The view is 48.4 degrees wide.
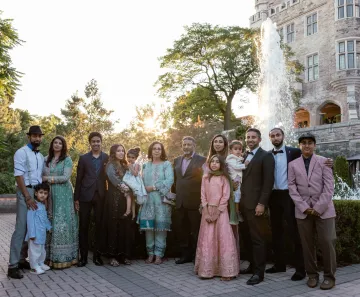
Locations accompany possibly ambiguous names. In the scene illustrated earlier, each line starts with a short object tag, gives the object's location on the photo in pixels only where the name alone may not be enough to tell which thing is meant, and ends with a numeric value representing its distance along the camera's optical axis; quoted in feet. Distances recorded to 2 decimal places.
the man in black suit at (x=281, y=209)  20.01
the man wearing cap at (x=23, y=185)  20.49
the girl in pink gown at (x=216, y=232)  19.75
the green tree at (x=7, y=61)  38.99
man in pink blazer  18.33
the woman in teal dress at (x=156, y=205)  23.30
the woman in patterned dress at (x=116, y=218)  23.07
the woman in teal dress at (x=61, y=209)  22.18
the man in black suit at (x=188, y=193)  23.03
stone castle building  87.10
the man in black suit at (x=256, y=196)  19.24
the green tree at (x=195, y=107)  120.06
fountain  83.56
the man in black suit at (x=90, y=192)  23.04
